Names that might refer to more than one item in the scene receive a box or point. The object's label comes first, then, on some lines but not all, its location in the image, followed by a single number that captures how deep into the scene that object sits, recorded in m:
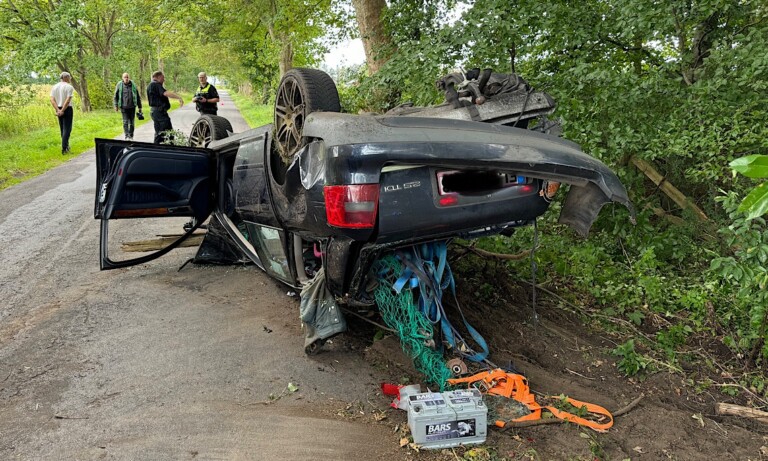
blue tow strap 3.19
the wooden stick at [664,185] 5.41
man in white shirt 12.05
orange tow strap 2.86
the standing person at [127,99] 12.00
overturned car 2.83
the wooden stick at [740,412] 3.18
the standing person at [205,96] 10.34
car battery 2.62
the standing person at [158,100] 10.74
